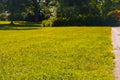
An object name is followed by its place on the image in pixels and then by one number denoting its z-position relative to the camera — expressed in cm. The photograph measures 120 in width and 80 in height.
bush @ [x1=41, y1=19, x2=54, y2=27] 4812
